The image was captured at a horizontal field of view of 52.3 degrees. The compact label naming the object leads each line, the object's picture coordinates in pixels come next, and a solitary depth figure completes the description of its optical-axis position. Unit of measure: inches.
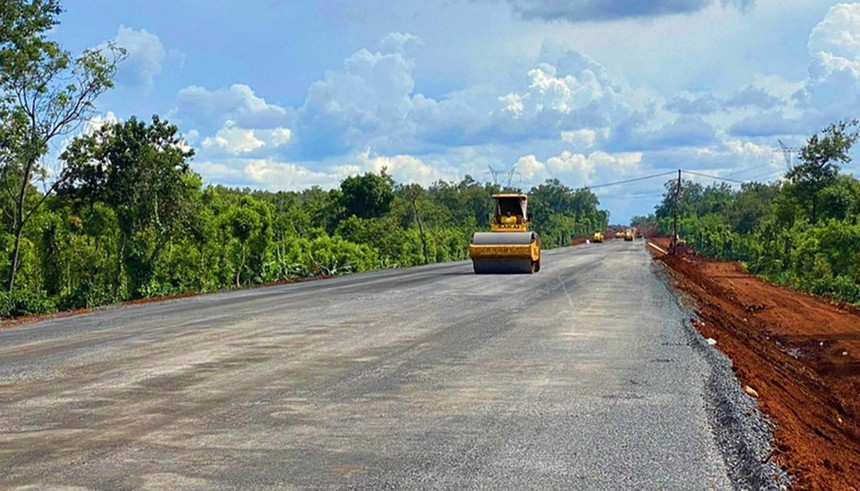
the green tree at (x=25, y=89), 852.6
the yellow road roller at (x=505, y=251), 1246.3
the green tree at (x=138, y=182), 1056.8
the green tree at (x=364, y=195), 2691.9
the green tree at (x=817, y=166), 2600.9
